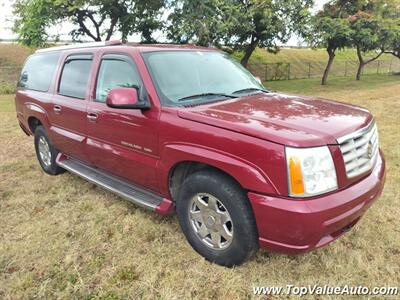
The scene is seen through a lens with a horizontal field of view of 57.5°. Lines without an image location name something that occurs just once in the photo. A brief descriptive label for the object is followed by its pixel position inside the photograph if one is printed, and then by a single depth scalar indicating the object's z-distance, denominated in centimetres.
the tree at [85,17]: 1547
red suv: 257
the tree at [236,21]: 1492
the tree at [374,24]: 1909
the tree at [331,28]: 1845
